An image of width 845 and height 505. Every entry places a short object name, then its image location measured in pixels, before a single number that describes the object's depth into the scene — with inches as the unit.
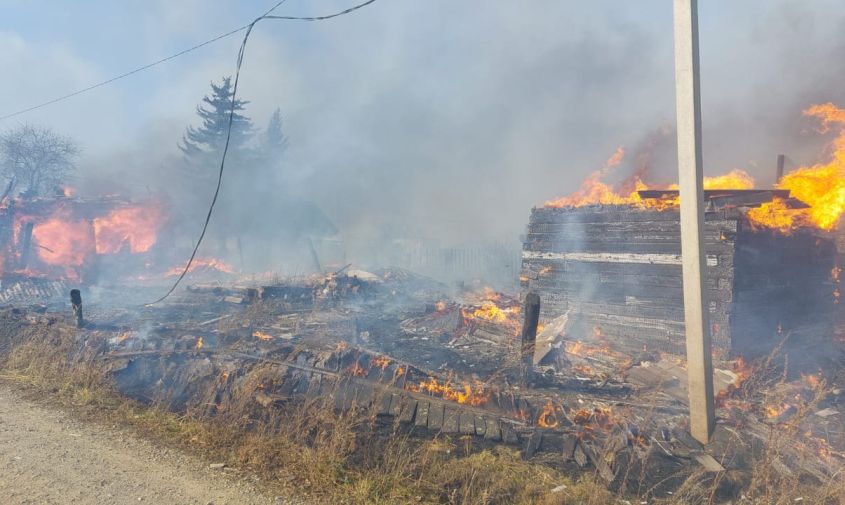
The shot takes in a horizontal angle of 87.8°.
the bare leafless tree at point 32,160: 1384.1
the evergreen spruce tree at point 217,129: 1360.7
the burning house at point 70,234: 932.6
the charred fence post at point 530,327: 309.1
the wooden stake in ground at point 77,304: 411.2
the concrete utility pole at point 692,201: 187.5
